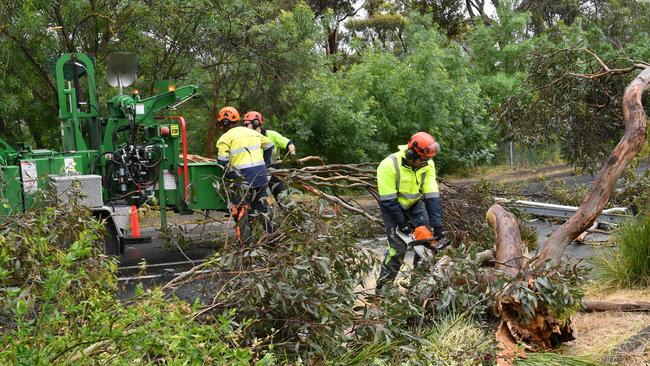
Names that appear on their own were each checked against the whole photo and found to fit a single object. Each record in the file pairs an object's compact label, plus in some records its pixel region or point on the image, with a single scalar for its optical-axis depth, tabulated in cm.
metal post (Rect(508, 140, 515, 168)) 2176
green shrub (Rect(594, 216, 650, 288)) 699
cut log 640
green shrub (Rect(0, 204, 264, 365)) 329
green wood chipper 959
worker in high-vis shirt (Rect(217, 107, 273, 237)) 912
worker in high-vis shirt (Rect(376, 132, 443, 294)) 699
